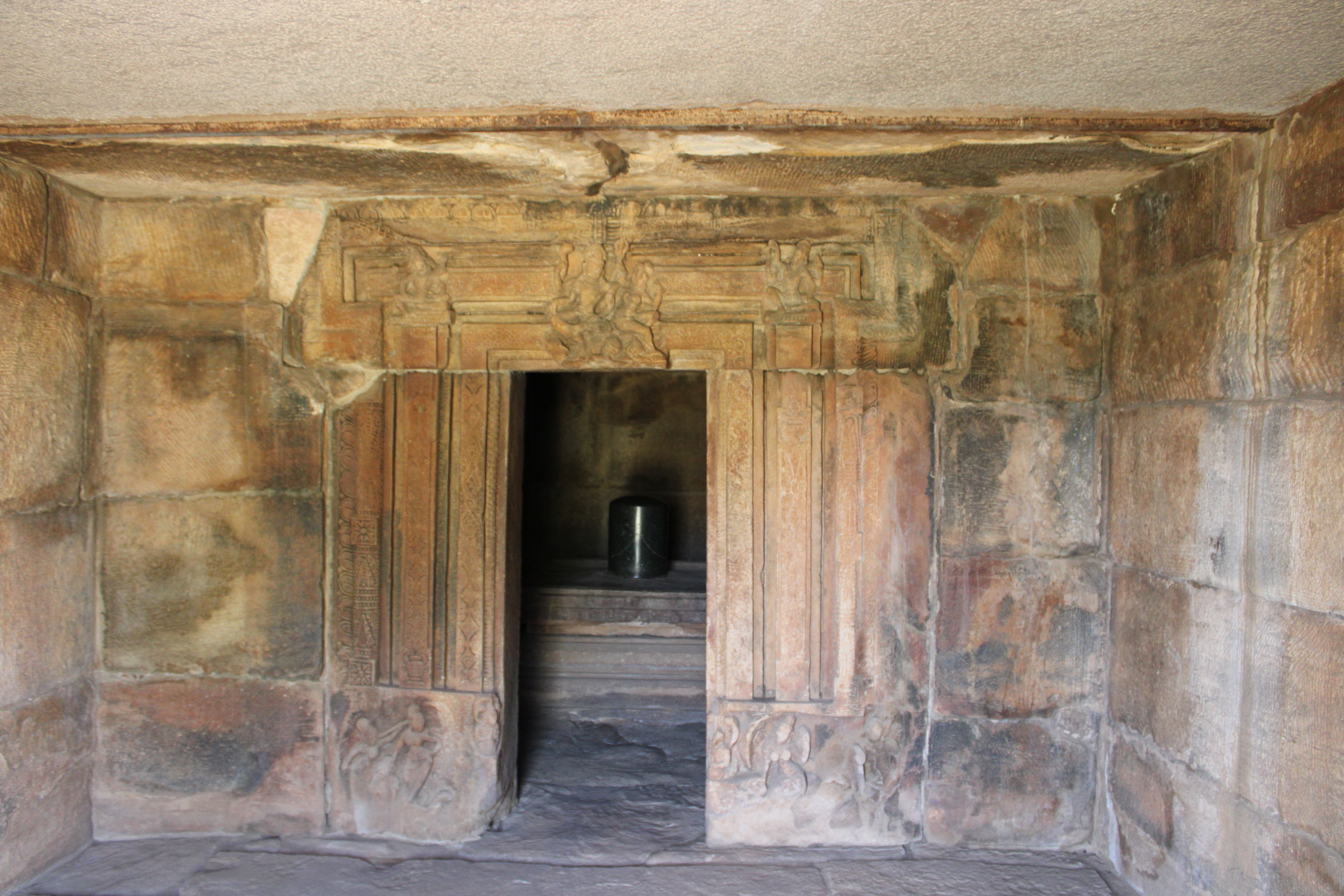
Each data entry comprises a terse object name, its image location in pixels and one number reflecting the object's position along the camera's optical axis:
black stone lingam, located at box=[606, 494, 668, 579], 5.26
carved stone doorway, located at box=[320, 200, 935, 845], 3.13
